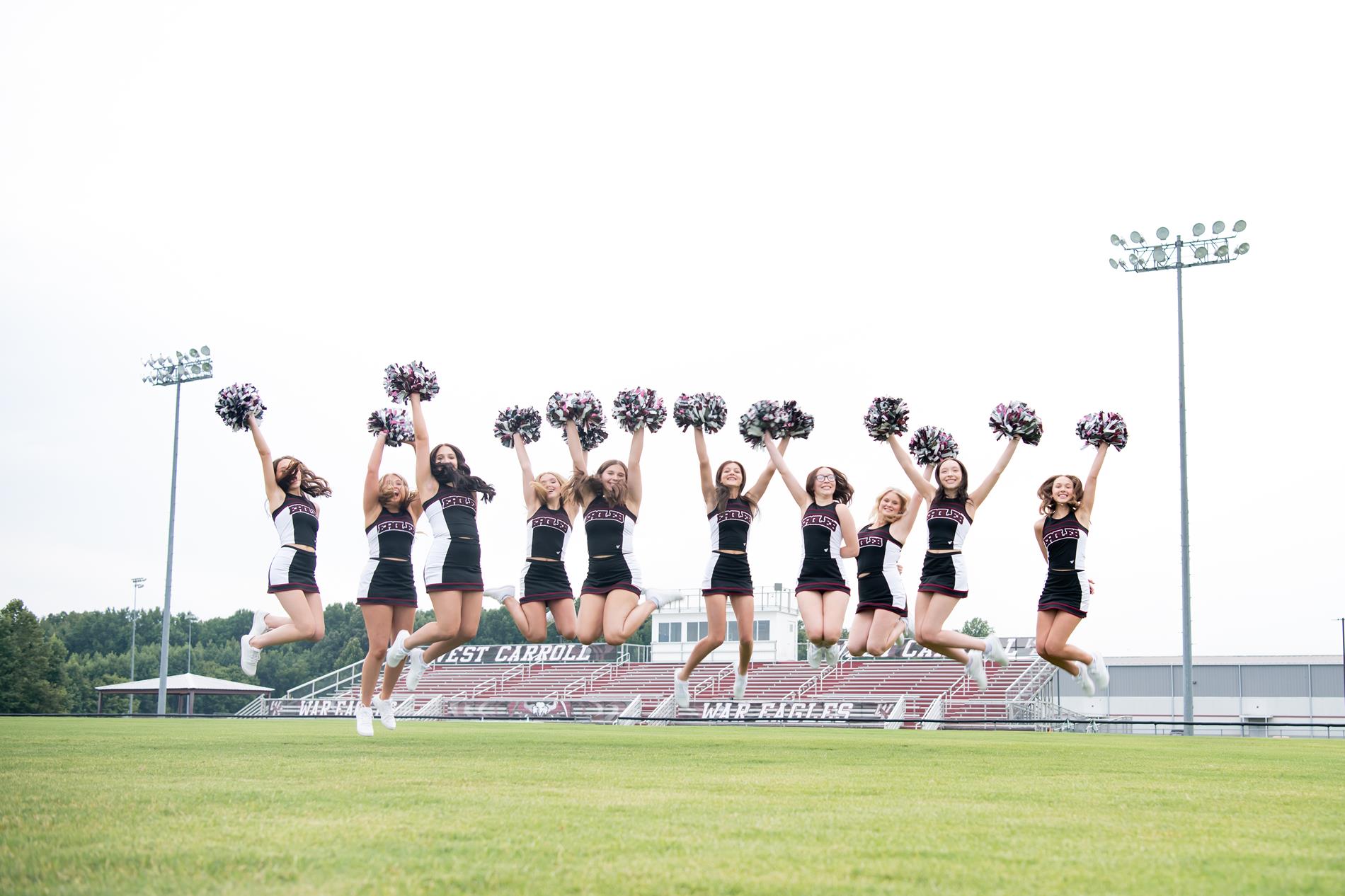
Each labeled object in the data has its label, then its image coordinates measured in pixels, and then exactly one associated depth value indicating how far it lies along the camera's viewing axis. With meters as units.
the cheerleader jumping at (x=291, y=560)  12.90
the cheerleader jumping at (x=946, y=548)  12.46
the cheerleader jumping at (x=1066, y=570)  12.36
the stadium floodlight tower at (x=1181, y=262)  27.31
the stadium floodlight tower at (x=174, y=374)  34.38
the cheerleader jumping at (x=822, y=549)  12.45
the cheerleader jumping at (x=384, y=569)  12.30
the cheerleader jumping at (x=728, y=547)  12.31
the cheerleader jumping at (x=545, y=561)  12.53
